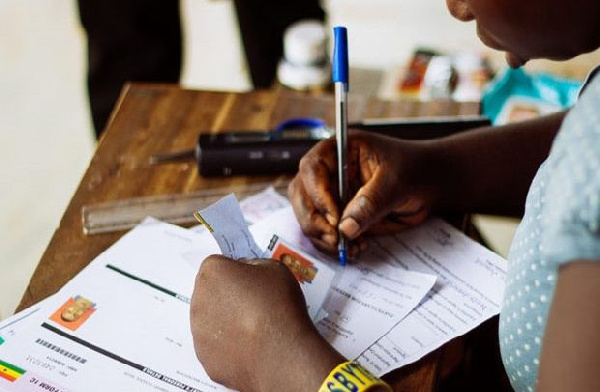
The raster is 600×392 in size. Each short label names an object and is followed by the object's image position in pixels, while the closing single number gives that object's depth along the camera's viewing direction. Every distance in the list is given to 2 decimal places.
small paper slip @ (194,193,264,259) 0.69
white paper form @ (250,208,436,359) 0.67
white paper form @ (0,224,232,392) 0.64
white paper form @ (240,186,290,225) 0.83
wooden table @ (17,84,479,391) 0.79
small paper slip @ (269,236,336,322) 0.71
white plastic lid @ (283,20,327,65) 1.31
